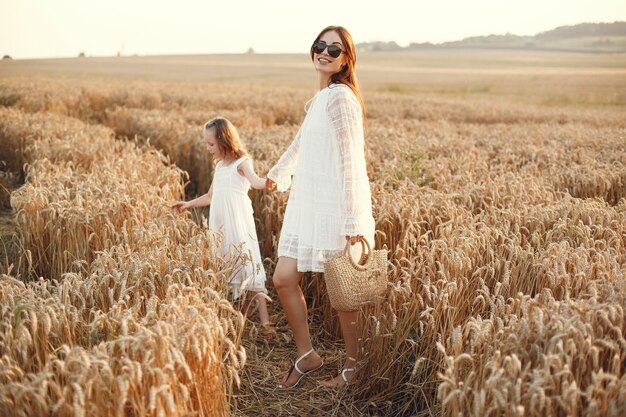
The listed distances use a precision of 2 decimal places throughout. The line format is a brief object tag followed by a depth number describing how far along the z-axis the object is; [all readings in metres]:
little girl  4.30
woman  3.04
